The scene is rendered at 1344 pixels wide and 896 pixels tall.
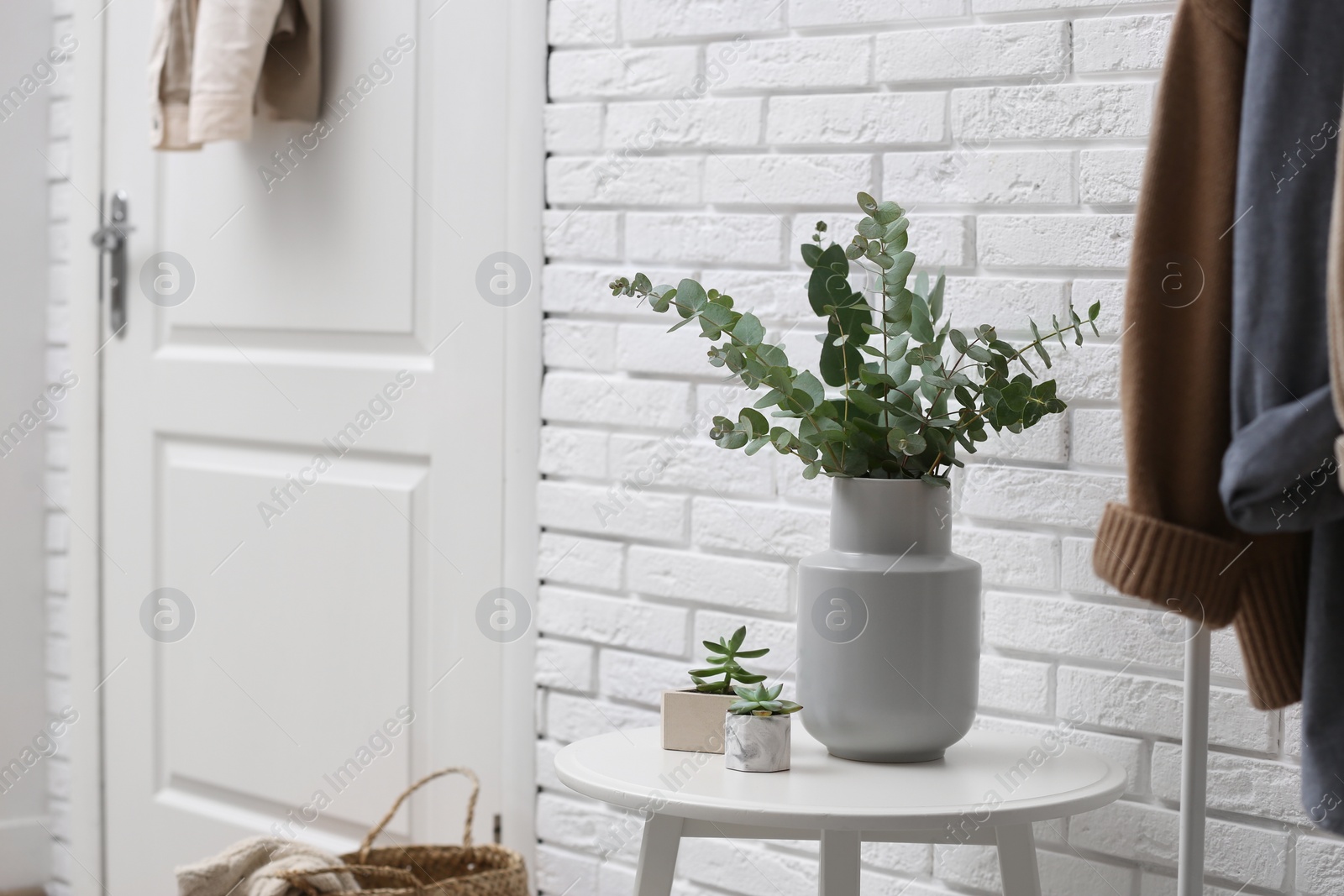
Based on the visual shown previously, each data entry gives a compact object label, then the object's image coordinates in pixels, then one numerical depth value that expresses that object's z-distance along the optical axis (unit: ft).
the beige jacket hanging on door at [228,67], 9.90
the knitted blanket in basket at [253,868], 9.29
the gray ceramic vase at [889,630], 8.03
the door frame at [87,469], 11.26
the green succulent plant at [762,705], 8.09
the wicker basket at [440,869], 9.16
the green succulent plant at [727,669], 8.39
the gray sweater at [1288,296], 7.12
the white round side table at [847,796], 7.71
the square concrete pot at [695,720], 8.27
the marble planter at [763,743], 8.05
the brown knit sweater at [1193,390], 7.33
